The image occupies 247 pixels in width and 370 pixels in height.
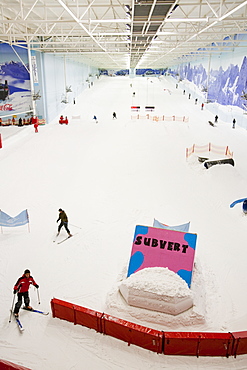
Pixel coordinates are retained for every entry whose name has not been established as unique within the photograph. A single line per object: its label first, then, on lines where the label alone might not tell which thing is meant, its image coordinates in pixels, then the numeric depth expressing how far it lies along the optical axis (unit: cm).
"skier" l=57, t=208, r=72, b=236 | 944
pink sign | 682
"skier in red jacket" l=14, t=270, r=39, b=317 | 616
